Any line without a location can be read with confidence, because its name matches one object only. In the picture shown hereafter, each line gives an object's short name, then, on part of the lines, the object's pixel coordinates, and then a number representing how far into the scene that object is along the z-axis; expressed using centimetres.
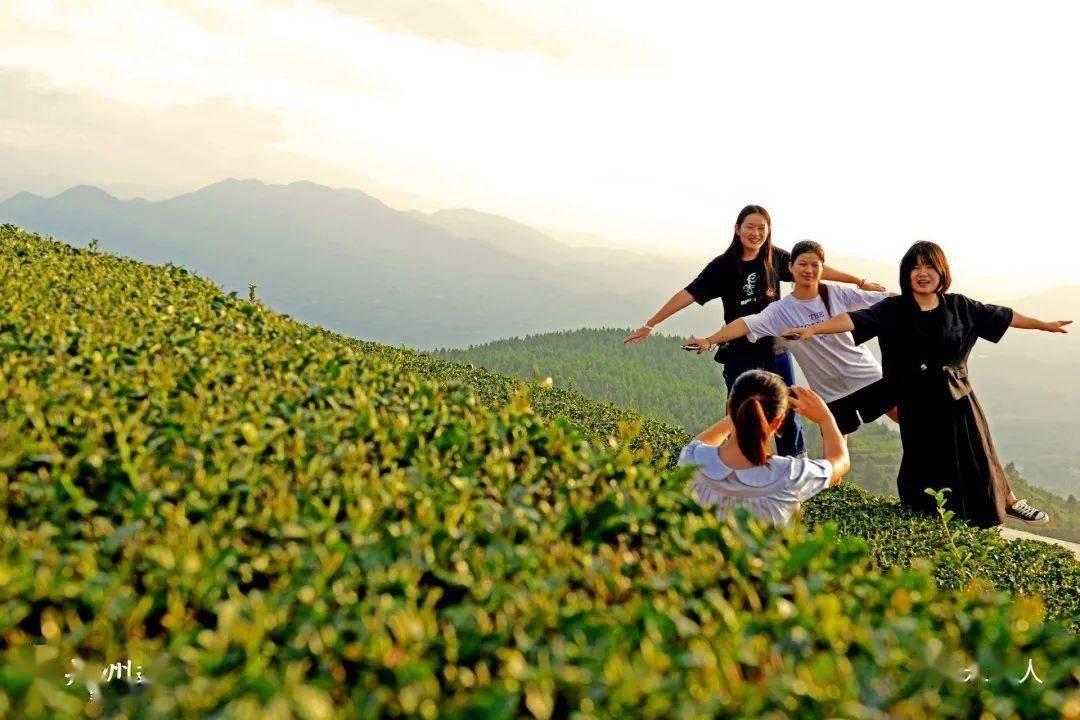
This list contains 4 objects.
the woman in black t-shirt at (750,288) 853
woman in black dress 765
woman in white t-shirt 828
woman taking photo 485
